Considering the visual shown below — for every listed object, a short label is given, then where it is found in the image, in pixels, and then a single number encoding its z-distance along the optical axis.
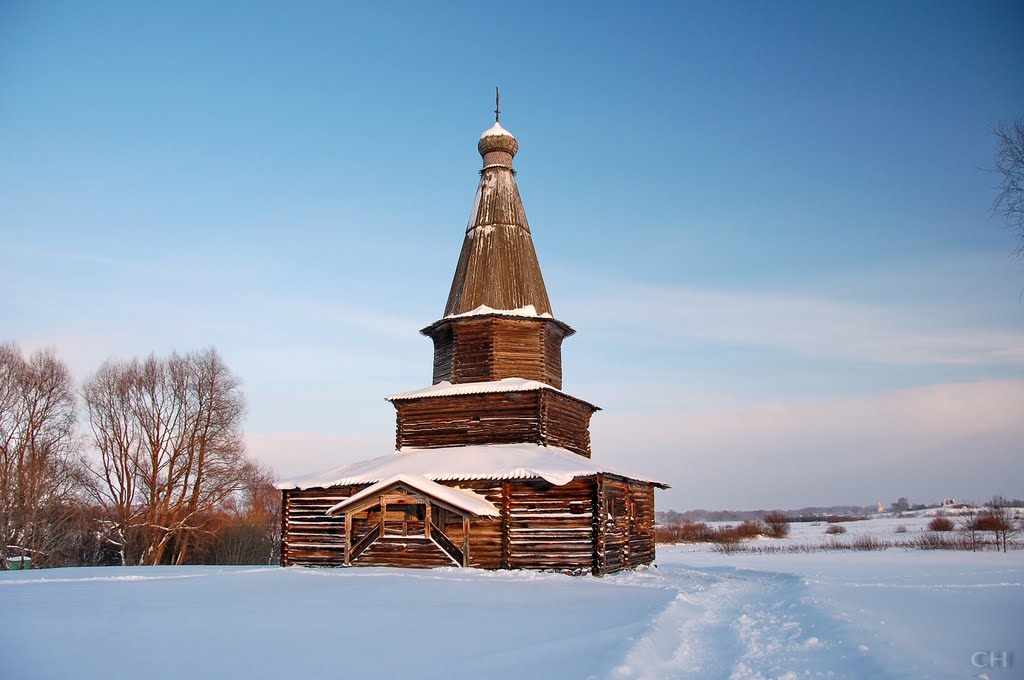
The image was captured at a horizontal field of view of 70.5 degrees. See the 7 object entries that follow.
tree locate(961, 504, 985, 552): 34.09
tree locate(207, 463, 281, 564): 34.44
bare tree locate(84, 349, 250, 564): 31.88
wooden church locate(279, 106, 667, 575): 19.73
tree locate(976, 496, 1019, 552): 37.52
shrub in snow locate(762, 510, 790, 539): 52.28
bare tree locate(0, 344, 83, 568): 28.61
